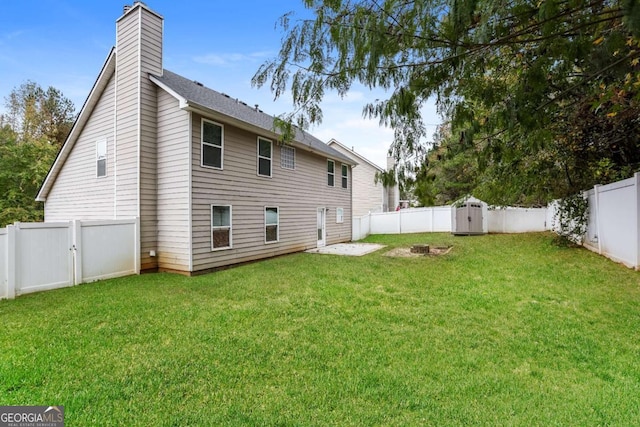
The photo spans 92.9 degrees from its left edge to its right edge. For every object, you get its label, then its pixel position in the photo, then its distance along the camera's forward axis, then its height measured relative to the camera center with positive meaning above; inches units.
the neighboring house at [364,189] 814.5 +69.6
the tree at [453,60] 110.3 +64.9
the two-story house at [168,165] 303.1 +57.1
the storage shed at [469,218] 591.2 -11.2
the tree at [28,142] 623.8 +166.0
